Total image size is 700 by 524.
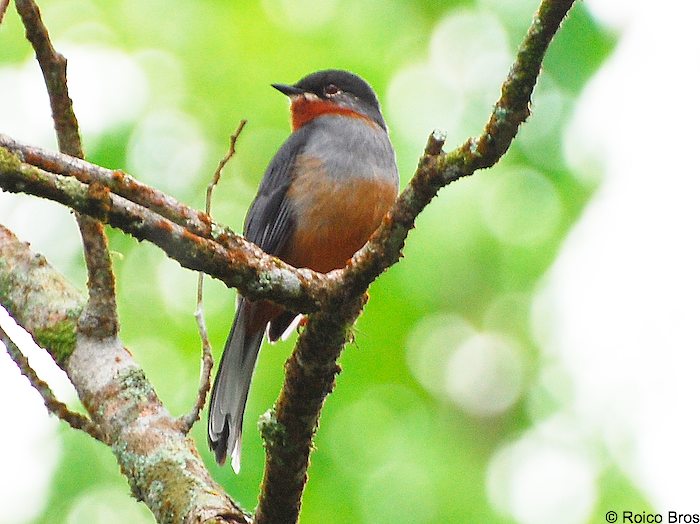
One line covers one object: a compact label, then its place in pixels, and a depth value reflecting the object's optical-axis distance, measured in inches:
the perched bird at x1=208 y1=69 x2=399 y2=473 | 427.2
